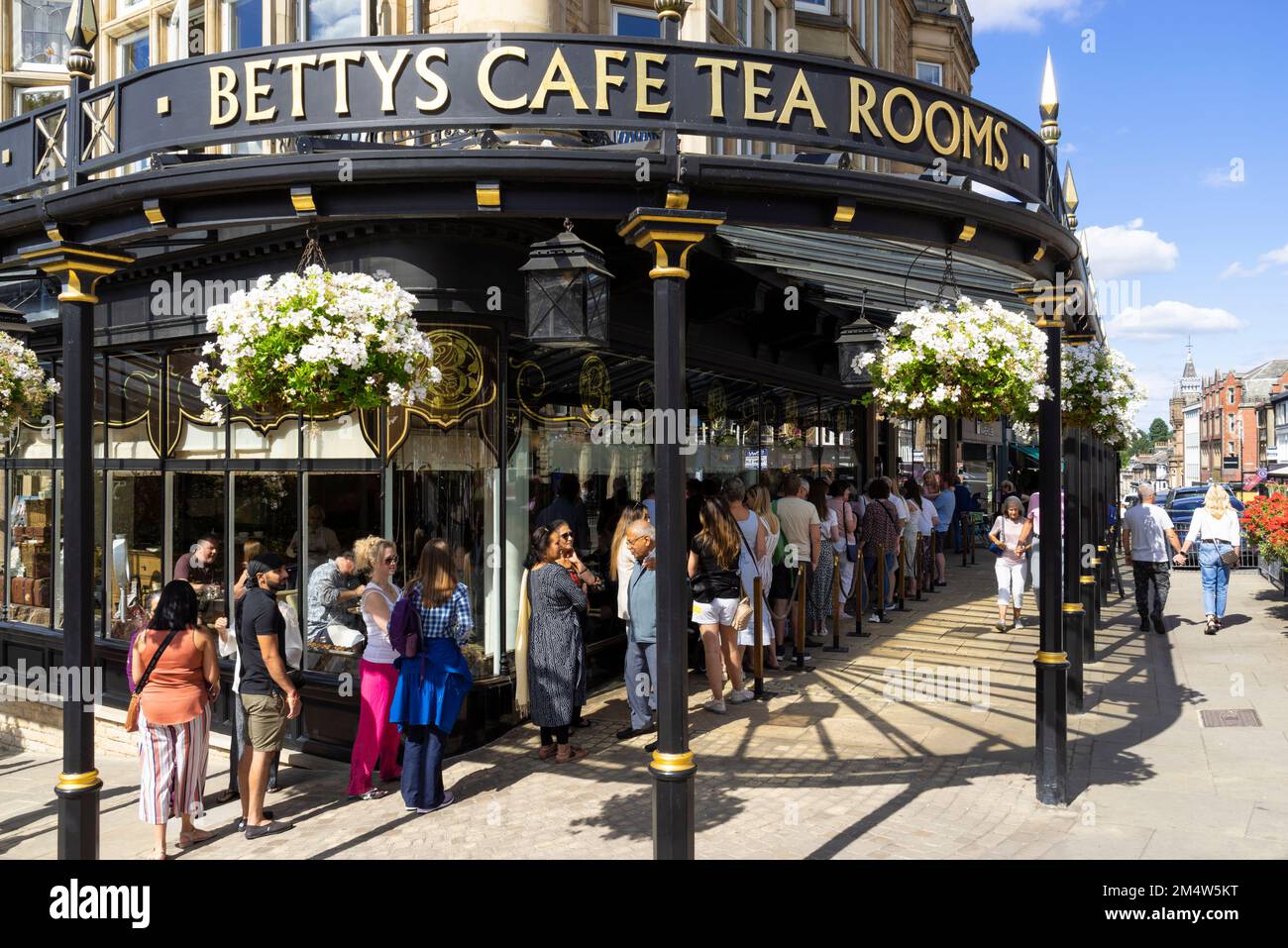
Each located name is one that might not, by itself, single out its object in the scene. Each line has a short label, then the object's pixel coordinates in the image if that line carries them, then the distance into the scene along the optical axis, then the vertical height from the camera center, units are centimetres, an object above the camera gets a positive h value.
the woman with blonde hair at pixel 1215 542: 1214 -71
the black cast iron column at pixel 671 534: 436 -19
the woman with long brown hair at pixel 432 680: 633 -120
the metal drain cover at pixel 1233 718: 798 -192
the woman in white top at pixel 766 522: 929 -31
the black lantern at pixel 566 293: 520 +106
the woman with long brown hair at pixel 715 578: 827 -74
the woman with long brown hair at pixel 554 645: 710 -112
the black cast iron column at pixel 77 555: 484 -29
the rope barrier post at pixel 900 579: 1360 -125
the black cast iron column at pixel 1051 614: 610 -81
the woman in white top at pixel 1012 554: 1184 -82
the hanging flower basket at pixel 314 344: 457 +71
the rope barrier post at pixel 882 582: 1268 -123
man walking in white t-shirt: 1216 -77
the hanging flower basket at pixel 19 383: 870 +103
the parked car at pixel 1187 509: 2136 -62
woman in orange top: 586 -123
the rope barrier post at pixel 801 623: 1010 -138
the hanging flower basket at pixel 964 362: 560 +72
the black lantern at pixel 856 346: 667 +97
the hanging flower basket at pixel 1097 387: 1071 +109
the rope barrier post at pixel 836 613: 1112 -141
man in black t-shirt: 618 -118
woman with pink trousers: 663 -125
